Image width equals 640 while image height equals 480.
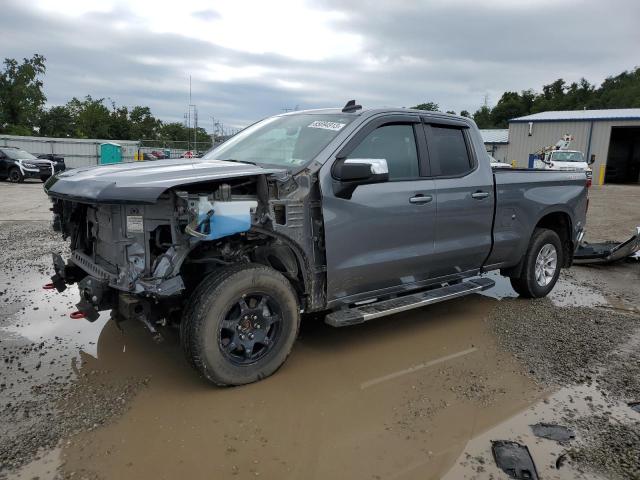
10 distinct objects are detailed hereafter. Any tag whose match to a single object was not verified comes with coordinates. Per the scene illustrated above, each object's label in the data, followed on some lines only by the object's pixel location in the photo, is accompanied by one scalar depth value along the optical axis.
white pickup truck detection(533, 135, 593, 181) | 25.28
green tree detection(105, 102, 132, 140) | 69.38
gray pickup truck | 3.23
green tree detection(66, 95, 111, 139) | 66.75
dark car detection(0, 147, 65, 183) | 21.94
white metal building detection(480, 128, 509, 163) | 41.13
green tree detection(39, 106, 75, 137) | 57.97
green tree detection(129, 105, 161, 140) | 72.44
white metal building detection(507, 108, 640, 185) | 33.28
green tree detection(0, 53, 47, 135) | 50.72
